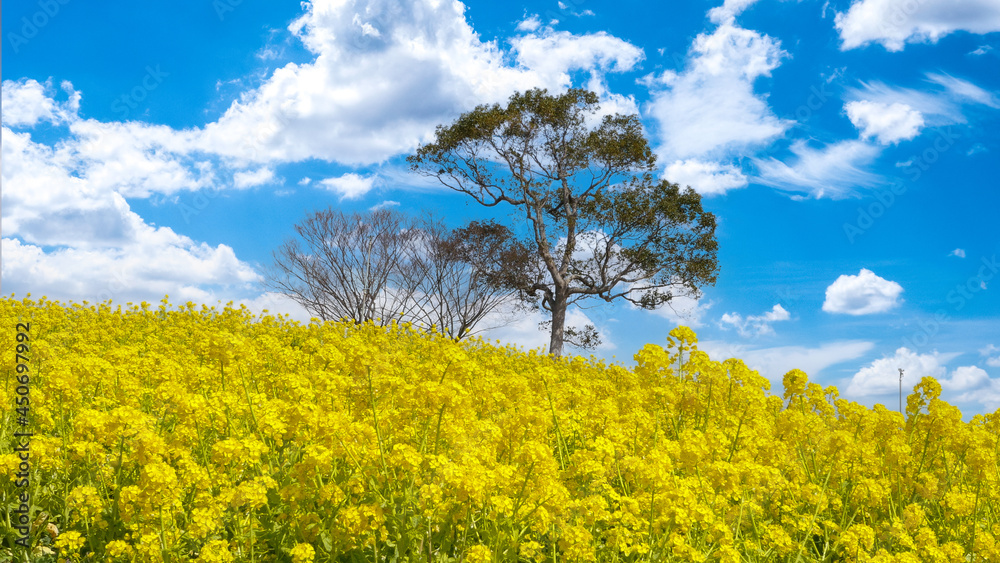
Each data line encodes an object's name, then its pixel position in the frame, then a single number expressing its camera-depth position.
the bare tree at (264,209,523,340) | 27.11
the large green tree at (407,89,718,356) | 23.77
